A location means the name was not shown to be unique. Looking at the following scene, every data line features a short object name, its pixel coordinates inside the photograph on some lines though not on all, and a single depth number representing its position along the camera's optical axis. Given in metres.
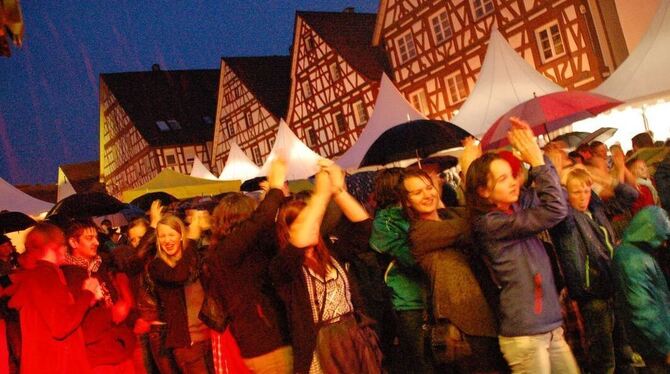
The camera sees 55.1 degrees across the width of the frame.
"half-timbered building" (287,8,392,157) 28.28
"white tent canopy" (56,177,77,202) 23.62
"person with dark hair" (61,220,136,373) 4.71
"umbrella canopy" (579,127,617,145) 9.93
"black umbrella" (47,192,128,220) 9.61
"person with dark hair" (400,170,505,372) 3.63
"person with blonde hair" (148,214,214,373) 4.99
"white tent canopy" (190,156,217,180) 24.64
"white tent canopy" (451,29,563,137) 13.45
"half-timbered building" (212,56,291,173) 35.22
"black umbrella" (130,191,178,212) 15.74
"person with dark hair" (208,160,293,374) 3.98
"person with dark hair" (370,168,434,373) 4.30
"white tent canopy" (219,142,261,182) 22.83
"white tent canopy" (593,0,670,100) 10.65
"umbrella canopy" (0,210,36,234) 10.36
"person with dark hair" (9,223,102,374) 4.29
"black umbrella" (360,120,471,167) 8.42
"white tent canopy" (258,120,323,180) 18.52
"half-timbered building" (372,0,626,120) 19.33
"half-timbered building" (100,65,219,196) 43.47
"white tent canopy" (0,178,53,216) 15.07
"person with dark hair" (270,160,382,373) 3.68
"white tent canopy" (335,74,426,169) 15.81
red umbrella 8.64
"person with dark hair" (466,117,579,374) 3.39
